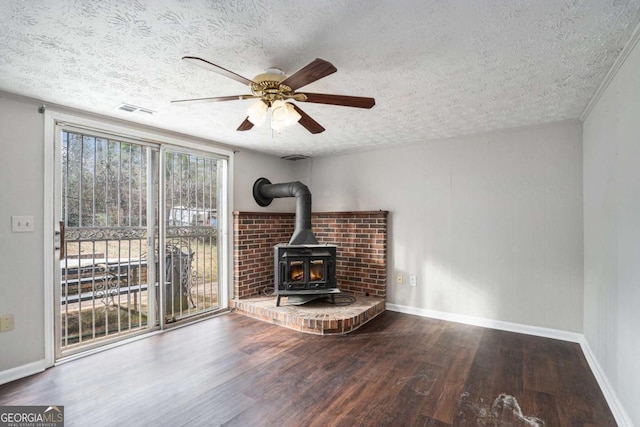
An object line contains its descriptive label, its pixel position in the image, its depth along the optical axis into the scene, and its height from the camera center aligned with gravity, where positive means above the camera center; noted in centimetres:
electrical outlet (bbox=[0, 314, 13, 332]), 231 -85
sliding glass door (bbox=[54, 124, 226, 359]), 278 -24
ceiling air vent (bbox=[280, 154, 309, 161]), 462 +90
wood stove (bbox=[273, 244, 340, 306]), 375 -74
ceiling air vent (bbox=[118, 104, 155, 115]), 263 +96
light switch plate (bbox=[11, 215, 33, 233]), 238 -8
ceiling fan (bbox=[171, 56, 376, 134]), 180 +74
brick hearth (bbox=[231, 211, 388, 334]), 364 -70
